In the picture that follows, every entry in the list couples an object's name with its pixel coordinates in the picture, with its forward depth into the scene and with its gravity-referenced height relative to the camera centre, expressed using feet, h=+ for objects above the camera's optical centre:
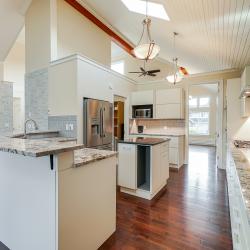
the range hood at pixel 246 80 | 7.73 +1.87
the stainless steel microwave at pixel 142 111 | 18.88 +1.15
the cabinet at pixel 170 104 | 17.06 +1.80
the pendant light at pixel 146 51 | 8.64 +3.60
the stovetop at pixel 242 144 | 8.39 -1.15
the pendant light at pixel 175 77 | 13.34 +3.41
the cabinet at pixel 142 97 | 18.76 +2.66
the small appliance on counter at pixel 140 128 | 19.71 -0.76
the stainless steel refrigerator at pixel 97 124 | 11.89 -0.17
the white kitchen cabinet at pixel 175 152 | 15.98 -2.83
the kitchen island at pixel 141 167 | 9.64 -2.68
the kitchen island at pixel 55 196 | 4.33 -2.16
